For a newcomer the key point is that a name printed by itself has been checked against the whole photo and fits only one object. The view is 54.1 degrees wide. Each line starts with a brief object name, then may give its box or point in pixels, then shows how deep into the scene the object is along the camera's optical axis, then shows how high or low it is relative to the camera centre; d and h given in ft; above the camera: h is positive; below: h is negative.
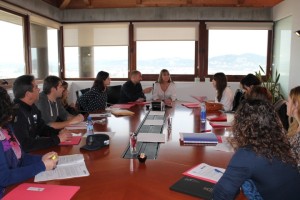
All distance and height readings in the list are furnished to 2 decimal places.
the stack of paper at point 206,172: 5.11 -1.85
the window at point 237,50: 20.71 +1.44
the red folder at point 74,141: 7.35 -1.82
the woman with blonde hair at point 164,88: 16.92 -1.06
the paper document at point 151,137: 7.61 -1.80
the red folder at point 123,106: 13.85 -1.71
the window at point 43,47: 18.12 +1.44
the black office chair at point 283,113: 9.22 -1.33
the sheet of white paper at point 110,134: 8.17 -1.82
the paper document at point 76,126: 9.06 -1.79
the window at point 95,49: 20.99 +1.49
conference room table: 4.61 -1.89
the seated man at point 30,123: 6.83 -1.37
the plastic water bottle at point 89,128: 8.12 -1.62
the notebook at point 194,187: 4.51 -1.88
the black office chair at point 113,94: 17.95 -1.50
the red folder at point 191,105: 13.89 -1.68
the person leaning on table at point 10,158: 4.78 -1.62
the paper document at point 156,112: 11.95 -1.75
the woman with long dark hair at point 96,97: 13.41 -1.27
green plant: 18.61 -0.92
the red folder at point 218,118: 10.39 -1.74
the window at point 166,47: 20.56 +1.64
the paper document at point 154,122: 9.83 -1.77
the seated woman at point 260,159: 4.12 -1.26
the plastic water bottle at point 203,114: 10.33 -1.56
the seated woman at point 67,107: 13.25 -1.73
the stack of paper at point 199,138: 7.42 -1.74
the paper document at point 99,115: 11.20 -1.76
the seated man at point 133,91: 16.20 -1.18
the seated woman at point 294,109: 6.98 -0.92
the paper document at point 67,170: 5.22 -1.89
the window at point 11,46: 15.00 +1.23
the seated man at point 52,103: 9.52 -1.18
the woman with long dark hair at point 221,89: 14.02 -0.91
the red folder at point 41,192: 4.40 -1.90
